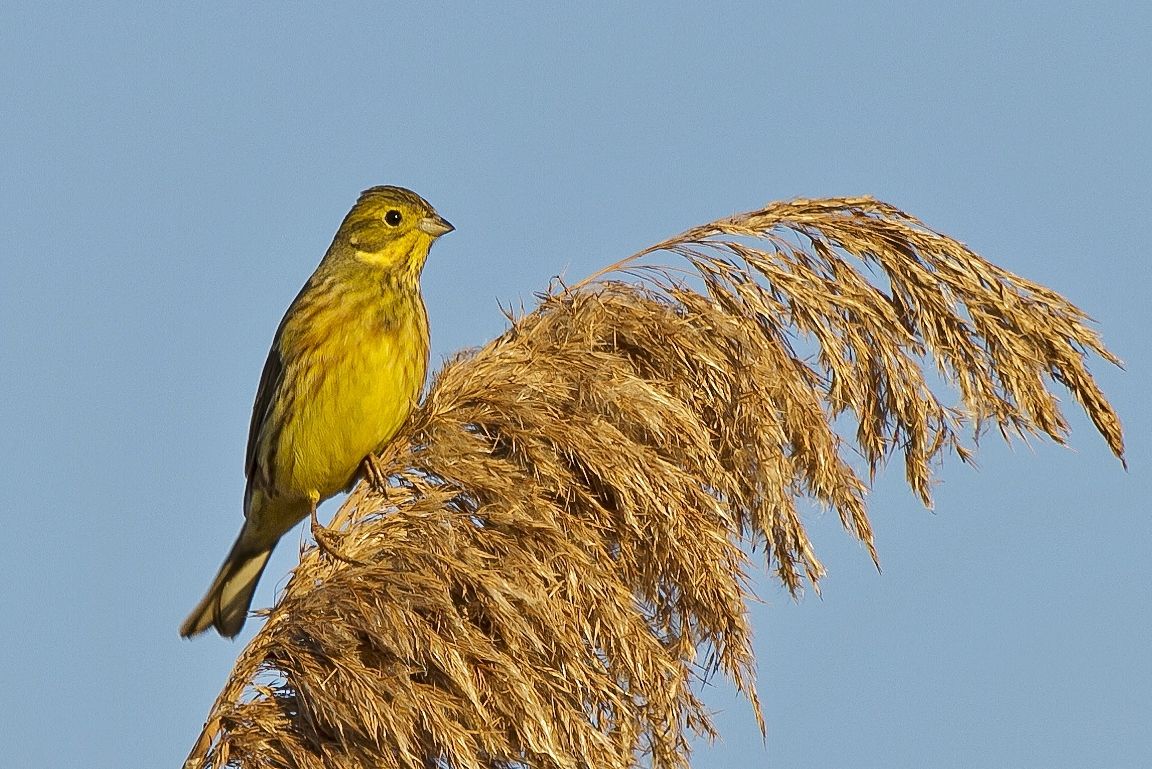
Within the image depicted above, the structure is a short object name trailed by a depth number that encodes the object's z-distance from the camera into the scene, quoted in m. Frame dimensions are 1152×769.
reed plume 5.48
